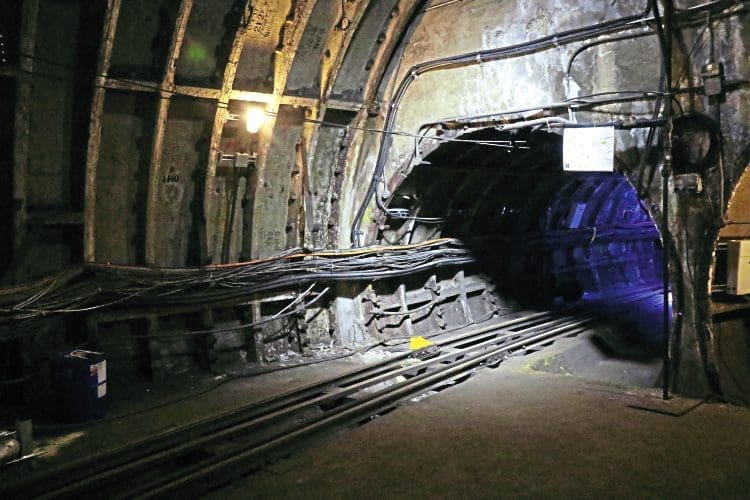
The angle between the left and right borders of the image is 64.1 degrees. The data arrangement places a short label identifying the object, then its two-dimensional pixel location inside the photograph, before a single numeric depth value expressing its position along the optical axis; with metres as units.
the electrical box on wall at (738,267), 7.06
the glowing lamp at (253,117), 7.68
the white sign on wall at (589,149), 7.16
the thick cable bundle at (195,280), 5.81
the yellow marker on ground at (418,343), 8.76
